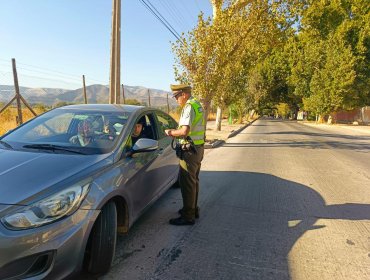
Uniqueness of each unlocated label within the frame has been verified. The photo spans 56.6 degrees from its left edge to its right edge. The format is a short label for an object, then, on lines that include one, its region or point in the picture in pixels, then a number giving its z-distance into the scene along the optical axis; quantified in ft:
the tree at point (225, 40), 44.50
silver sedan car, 7.75
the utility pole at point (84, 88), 45.91
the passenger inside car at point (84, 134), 12.06
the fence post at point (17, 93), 34.32
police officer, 13.75
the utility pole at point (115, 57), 35.06
